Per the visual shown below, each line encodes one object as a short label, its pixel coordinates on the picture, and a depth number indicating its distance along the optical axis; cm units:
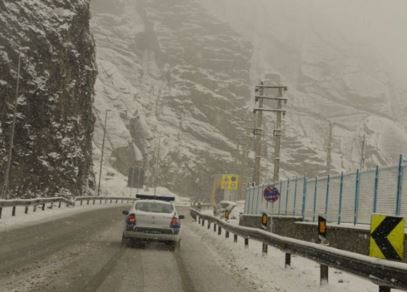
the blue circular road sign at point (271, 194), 2105
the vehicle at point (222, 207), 4828
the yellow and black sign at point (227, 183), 6472
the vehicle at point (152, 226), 1605
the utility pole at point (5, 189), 3297
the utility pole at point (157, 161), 11238
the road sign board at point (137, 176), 7881
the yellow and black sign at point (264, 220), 2008
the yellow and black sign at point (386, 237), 836
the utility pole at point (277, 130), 4272
